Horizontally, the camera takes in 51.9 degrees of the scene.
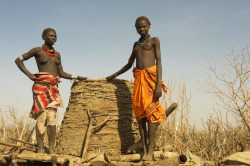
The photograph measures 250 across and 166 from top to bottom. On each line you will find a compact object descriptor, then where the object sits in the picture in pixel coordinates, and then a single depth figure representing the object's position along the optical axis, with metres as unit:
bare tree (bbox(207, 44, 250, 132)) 7.03
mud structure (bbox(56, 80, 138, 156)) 4.43
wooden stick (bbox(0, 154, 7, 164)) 3.81
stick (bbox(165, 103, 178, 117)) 4.58
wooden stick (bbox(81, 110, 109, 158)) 4.16
